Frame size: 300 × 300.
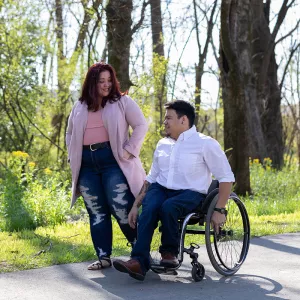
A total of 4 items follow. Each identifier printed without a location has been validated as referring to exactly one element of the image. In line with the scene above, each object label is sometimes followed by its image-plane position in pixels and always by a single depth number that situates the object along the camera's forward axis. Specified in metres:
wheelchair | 8.87
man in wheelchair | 8.85
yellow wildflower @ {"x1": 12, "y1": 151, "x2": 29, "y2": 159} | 16.02
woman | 9.78
